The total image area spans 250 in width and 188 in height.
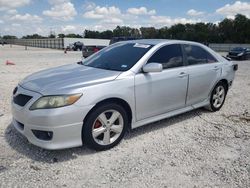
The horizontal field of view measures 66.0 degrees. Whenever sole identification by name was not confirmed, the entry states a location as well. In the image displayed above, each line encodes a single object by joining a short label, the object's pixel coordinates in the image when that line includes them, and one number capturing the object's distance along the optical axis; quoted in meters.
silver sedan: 2.49
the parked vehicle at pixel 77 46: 31.57
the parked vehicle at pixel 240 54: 17.68
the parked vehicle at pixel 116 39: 14.85
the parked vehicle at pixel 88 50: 16.53
